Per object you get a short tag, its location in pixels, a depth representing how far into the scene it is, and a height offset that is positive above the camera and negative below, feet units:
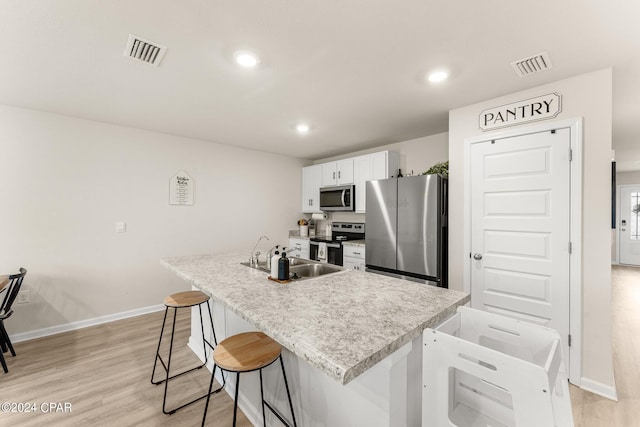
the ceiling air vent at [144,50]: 5.66 +3.49
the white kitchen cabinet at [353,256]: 12.41 -1.96
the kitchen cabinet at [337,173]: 14.32 +2.20
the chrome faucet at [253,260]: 7.60 -1.31
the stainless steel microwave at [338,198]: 14.02 +0.81
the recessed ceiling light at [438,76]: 6.83 +3.47
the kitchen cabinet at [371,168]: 12.78 +2.18
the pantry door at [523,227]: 7.16 -0.36
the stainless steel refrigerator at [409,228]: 9.11 -0.50
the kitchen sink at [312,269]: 7.43 -1.53
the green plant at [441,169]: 9.86 +1.61
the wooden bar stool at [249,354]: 4.42 -2.39
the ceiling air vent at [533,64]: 6.11 +3.46
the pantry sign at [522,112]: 7.23 +2.86
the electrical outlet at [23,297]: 9.41 -2.90
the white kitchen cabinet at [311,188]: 16.09 +1.53
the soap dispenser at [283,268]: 5.84 -1.16
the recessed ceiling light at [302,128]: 11.01 +3.50
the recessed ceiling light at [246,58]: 6.05 +3.49
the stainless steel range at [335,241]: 13.65 -1.40
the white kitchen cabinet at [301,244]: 15.51 -1.82
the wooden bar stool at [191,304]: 6.97 -2.31
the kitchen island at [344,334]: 3.16 -1.48
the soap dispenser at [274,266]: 5.94 -1.15
